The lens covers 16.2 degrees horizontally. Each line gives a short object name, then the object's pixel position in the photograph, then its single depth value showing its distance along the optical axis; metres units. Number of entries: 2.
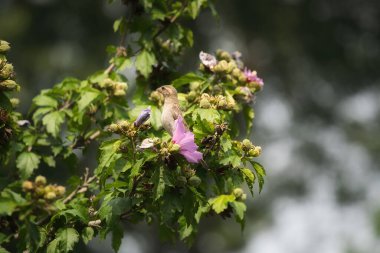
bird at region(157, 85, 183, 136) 7.08
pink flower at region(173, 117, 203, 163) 6.23
